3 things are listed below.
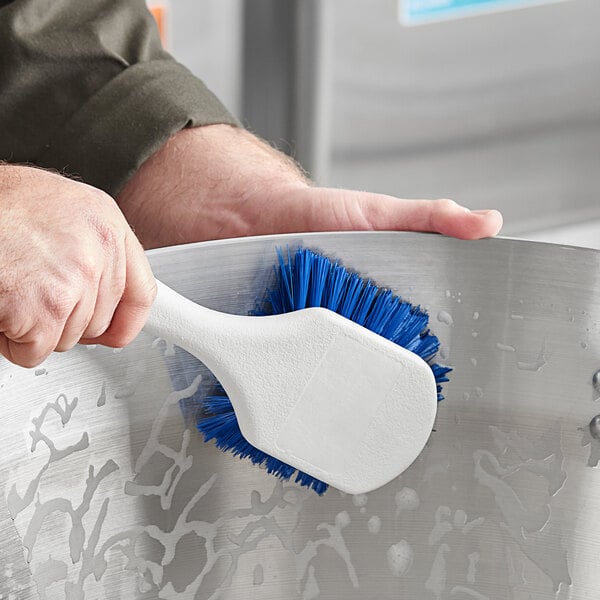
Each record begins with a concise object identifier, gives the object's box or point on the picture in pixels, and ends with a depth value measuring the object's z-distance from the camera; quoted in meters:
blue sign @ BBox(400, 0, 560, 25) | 1.59
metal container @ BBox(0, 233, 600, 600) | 0.92
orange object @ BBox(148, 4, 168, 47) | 1.41
